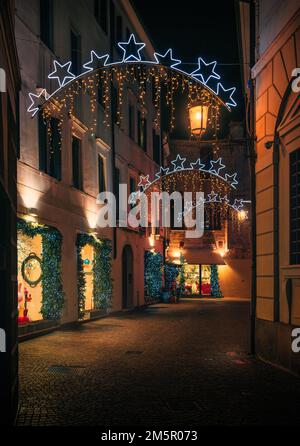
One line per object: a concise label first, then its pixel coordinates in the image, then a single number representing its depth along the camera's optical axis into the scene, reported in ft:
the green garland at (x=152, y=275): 97.45
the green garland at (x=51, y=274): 51.26
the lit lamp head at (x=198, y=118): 45.32
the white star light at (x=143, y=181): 93.35
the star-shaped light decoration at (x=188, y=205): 126.57
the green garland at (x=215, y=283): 125.44
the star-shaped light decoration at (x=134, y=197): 85.36
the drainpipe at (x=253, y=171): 38.19
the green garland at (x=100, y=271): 61.67
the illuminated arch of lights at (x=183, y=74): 37.35
